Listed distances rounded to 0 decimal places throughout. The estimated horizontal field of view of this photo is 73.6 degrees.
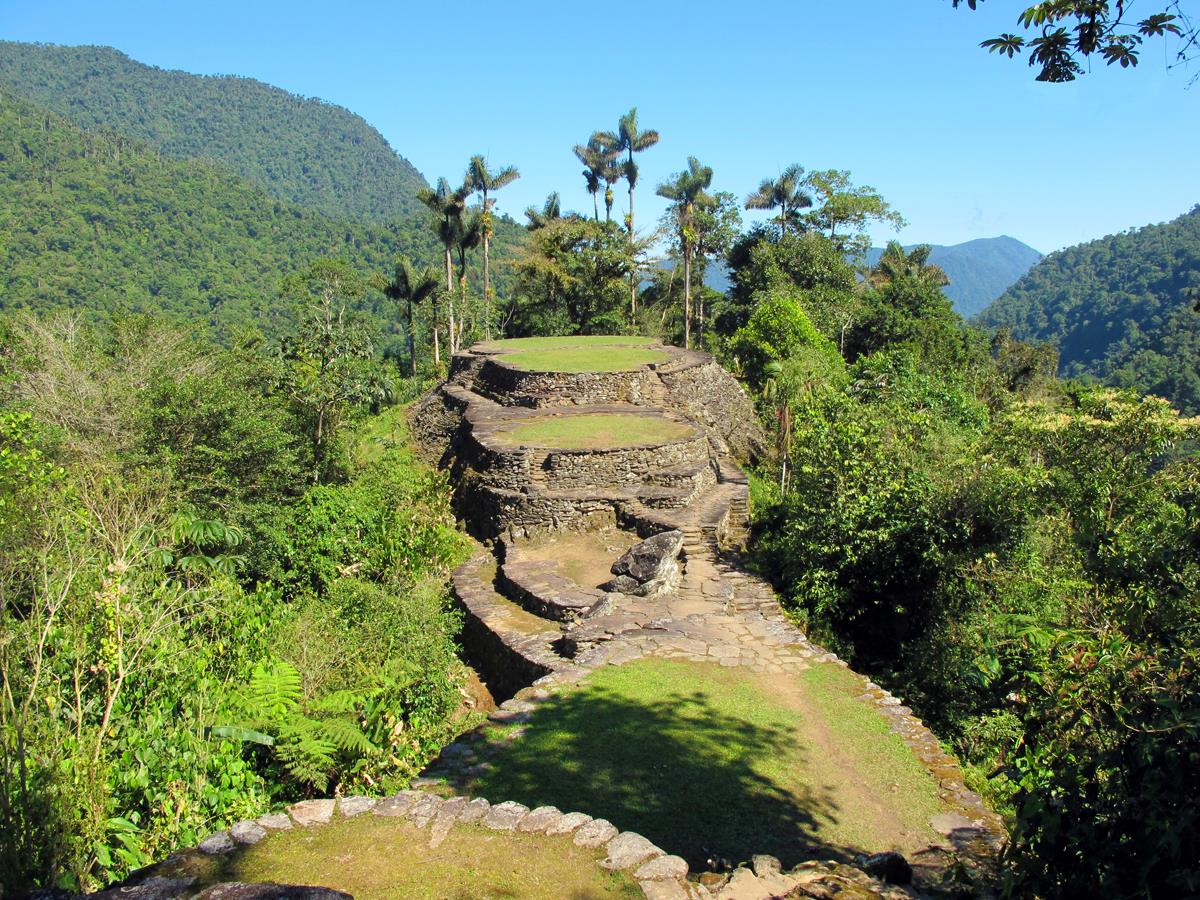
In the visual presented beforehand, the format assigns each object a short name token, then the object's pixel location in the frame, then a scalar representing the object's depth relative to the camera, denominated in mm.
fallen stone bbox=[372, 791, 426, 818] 4727
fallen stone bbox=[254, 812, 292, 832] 4438
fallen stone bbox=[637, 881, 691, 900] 4078
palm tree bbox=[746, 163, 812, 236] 35688
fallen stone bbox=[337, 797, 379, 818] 4695
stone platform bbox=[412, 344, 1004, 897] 7445
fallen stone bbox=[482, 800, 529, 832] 4621
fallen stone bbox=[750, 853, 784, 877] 4320
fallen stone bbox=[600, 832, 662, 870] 4328
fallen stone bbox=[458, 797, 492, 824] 4684
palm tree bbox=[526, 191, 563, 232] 35469
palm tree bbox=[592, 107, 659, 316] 32719
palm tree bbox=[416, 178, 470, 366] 30094
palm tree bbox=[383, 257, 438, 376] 32062
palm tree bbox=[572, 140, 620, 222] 33562
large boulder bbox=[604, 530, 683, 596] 9633
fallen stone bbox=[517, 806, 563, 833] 4614
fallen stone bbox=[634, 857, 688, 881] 4238
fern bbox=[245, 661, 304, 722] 5645
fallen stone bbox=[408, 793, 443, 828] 4641
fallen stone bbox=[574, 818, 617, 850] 4496
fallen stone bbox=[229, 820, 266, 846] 4301
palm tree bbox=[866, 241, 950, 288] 39178
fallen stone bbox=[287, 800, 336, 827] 4531
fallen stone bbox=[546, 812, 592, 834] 4605
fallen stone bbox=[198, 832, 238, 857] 4176
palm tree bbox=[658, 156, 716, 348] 31375
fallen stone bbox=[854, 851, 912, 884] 4379
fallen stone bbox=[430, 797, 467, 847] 4477
